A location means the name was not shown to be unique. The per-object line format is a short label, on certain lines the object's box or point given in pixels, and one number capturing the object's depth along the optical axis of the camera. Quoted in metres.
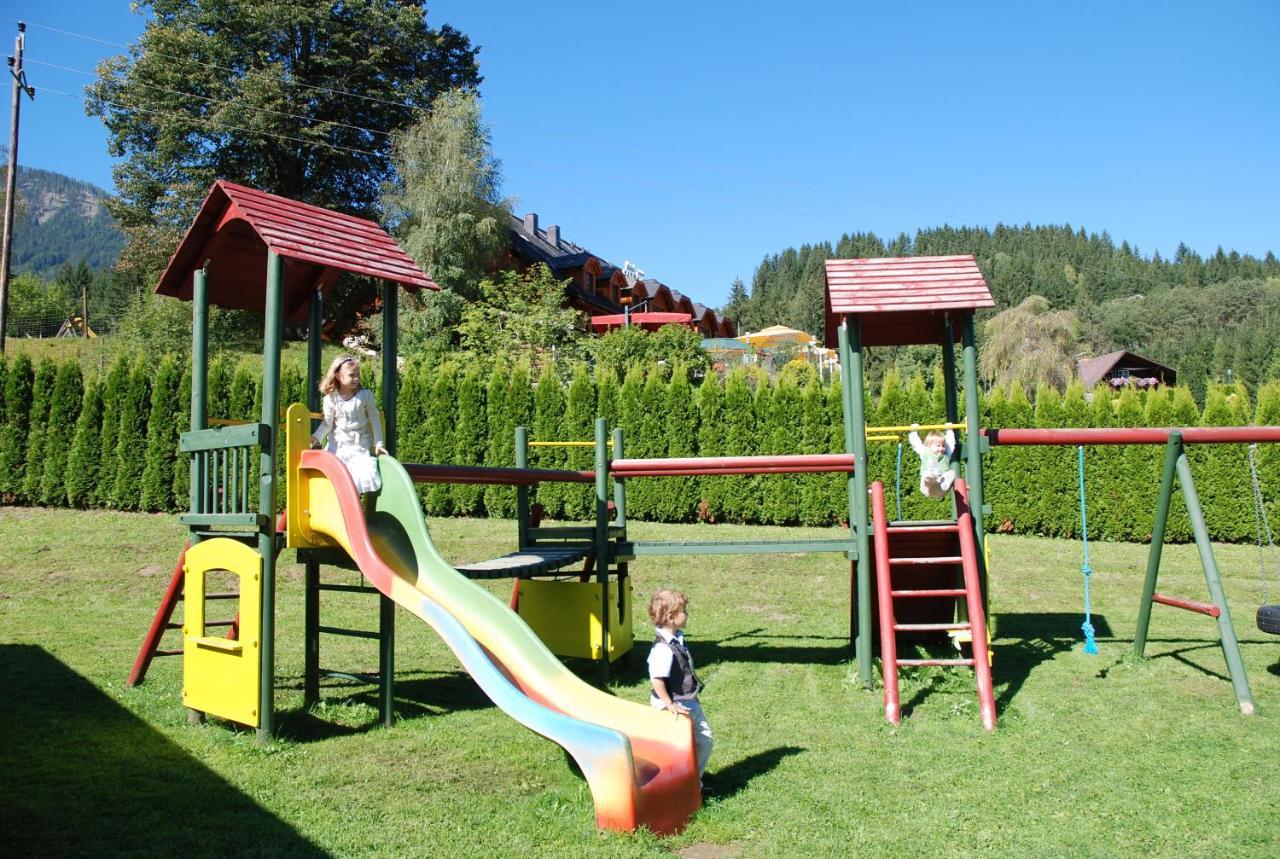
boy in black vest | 4.42
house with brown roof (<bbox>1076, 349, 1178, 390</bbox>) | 51.16
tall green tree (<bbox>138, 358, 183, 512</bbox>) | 15.56
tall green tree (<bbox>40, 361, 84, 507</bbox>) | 15.91
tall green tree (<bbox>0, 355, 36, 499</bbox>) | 16.02
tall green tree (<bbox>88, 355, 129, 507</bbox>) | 15.81
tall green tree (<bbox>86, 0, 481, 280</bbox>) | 28.42
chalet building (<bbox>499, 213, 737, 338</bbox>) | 35.94
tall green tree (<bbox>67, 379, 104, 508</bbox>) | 15.78
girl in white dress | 5.70
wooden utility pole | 20.16
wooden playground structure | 5.21
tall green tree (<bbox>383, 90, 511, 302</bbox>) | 26.81
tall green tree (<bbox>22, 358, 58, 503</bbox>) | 15.99
